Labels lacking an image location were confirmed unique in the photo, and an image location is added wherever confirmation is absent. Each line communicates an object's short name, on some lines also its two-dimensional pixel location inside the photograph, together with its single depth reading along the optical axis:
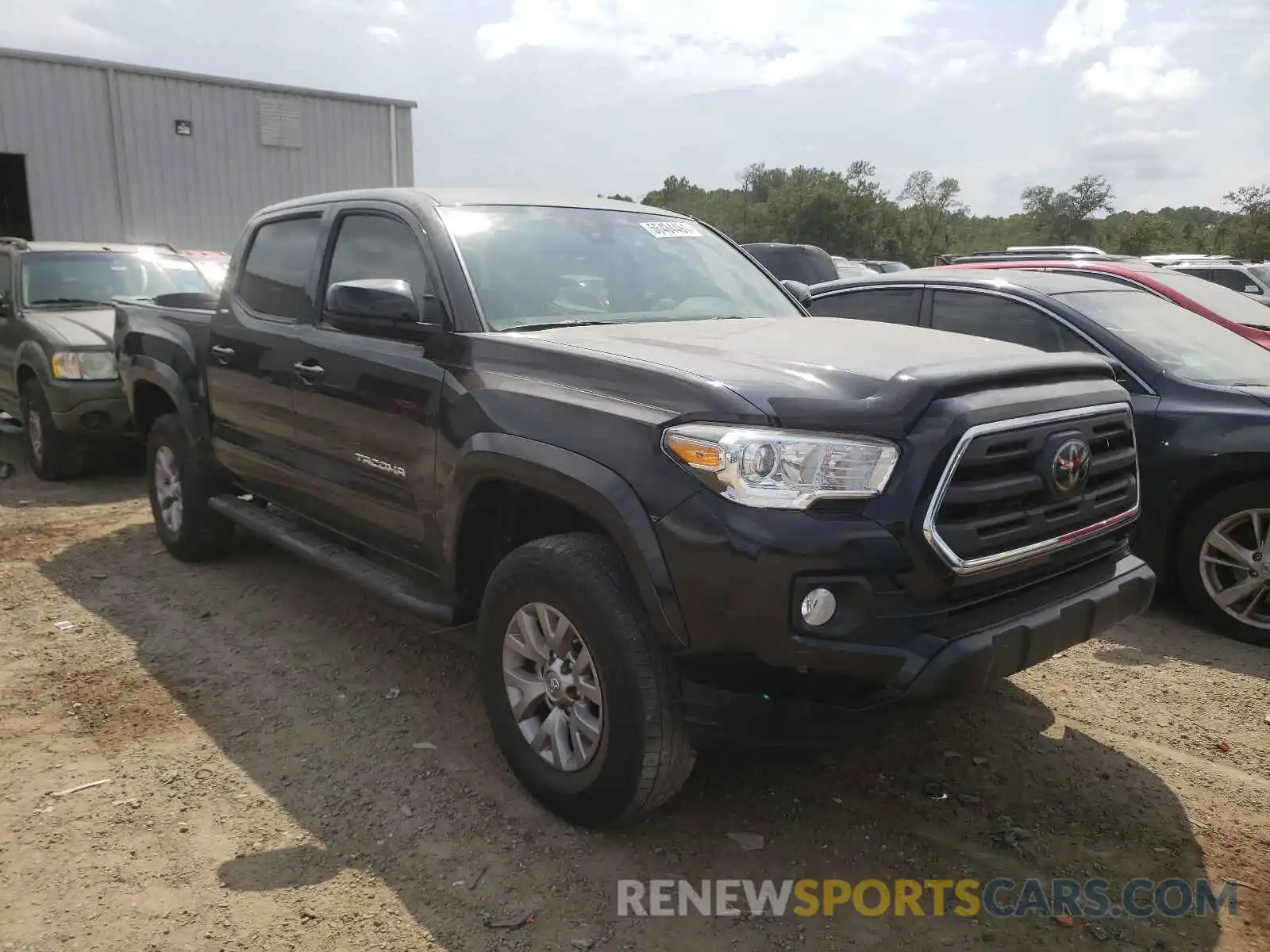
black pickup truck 2.47
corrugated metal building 15.49
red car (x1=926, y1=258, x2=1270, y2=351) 6.13
